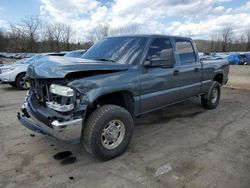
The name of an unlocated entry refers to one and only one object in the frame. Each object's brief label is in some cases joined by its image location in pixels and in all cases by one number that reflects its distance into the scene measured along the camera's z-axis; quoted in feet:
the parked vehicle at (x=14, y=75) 25.78
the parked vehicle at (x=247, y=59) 74.60
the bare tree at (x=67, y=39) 171.66
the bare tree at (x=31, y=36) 167.64
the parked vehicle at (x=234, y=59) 75.05
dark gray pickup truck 8.27
